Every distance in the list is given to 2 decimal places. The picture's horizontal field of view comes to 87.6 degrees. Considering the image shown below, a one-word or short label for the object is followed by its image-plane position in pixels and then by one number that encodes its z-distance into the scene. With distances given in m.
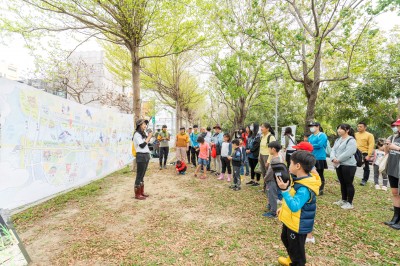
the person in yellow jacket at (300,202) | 2.29
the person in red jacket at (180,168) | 8.62
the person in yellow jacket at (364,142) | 6.16
